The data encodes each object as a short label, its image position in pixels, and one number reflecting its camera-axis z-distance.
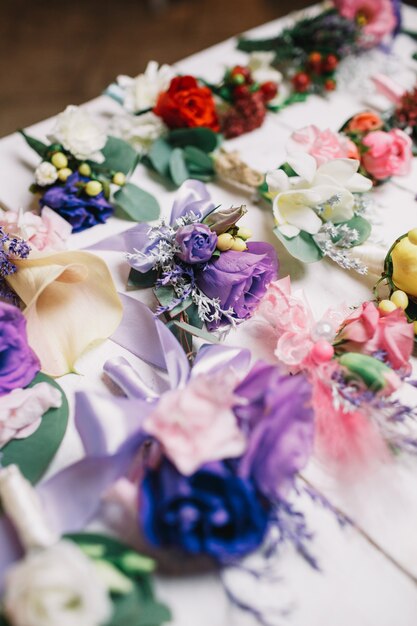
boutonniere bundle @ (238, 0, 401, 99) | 0.62
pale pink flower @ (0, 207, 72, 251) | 0.42
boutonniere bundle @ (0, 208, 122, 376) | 0.38
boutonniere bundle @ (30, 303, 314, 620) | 0.29
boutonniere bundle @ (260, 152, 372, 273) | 0.42
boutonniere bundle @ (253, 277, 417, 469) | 0.34
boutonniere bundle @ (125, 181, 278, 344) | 0.40
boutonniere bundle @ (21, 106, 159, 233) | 0.46
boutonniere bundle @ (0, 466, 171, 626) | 0.26
